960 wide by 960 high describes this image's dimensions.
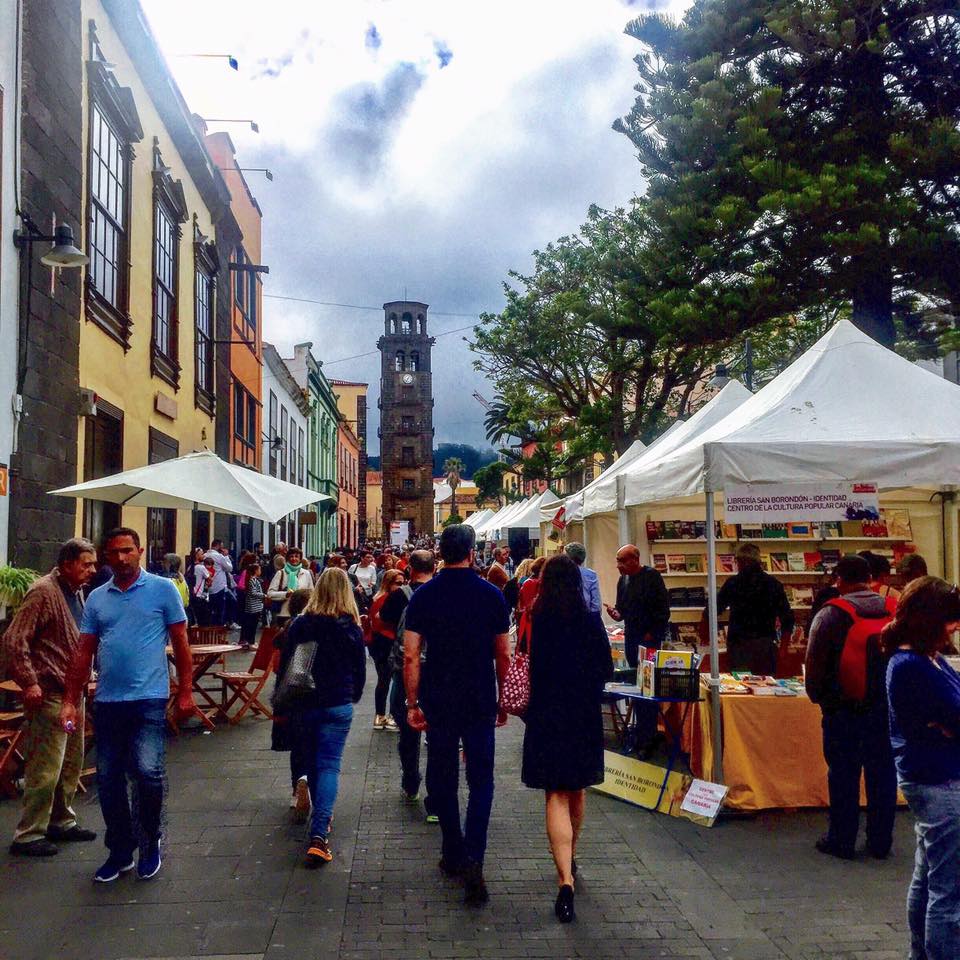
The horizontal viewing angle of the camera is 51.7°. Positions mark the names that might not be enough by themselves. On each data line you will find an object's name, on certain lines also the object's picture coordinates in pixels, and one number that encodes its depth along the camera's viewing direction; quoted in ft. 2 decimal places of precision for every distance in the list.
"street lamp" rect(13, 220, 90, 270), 30.50
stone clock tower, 293.23
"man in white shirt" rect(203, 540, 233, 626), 62.34
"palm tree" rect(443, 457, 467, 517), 364.58
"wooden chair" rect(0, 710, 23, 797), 22.81
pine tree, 48.37
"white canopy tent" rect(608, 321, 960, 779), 22.29
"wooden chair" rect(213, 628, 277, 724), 30.37
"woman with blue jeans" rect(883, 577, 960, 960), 12.53
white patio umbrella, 32.07
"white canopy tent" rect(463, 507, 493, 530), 142.53
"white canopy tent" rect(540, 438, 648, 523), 44.57
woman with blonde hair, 19.49
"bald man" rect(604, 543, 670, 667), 30.81
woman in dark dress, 17.01
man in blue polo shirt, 17.65
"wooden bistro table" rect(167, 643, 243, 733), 32.07
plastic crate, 22.72
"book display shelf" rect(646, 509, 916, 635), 38.83
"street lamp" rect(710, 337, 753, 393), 41.61
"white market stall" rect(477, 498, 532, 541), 95.81
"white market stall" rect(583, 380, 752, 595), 33.53
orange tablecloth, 22.39
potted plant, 26.48
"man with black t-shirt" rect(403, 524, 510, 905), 17.61
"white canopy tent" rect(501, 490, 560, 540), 86.94
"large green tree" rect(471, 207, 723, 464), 83.66
